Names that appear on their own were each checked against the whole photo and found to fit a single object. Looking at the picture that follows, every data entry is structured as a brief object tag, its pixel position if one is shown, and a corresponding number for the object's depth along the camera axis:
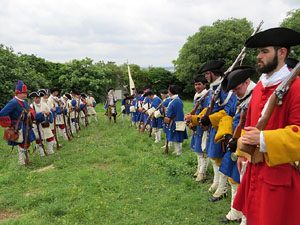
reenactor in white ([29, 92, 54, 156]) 8.67
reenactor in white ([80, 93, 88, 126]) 15.12
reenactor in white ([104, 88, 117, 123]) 16.11
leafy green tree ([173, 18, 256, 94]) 27.91
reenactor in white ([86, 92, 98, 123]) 16.77
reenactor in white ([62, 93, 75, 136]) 12.56
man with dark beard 2.01
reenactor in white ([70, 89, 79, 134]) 13.27
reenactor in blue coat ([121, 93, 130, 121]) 17.33
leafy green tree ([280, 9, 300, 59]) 28.95
